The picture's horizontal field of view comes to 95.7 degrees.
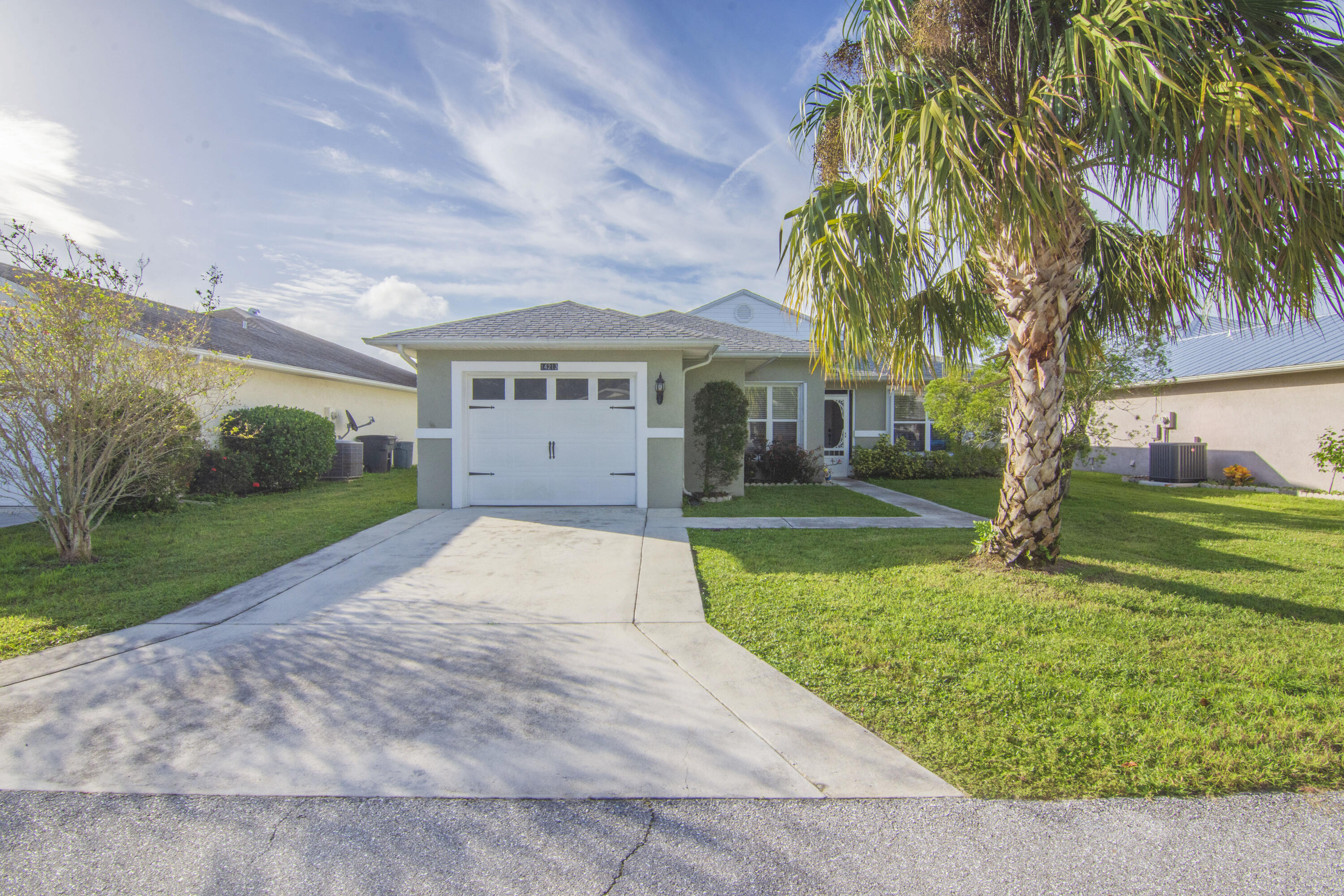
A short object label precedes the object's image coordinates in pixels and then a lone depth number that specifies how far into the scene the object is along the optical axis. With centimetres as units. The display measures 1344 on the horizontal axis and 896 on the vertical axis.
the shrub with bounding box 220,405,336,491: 1219
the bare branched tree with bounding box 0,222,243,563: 616
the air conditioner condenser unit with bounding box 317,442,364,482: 1496
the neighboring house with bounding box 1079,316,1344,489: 1312
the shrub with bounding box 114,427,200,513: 921
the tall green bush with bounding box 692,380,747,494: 1138
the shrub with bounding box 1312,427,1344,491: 1096
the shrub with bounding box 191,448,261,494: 1148
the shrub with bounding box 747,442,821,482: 1398
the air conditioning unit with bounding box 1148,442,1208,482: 1510
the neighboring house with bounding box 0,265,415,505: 1367
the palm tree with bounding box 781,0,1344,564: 404
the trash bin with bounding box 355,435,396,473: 1750
